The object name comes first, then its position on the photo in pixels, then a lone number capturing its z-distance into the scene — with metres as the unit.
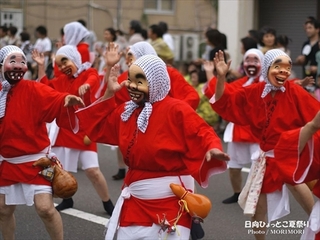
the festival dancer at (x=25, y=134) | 8.39
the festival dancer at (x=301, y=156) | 6.28
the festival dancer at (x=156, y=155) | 6.98
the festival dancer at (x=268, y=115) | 8.81
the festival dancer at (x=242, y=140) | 11.62
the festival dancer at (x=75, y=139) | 10.99
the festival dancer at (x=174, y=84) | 10.63
